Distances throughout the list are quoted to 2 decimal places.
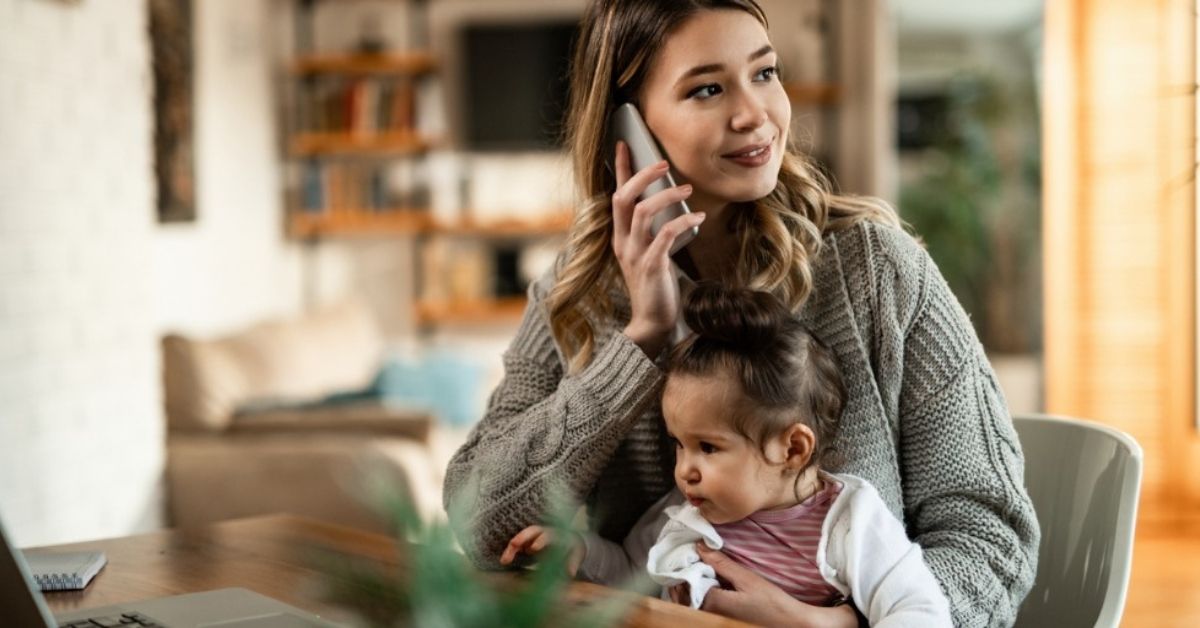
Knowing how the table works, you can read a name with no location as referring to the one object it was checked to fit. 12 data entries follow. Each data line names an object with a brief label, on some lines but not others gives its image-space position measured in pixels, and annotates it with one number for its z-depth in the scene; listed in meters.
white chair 1.37
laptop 1.13
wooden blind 5.07
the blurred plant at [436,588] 0.58
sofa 3.95
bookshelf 6.45
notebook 1.29
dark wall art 4.66
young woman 1.40
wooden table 1.17
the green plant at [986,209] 7.15
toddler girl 1.26
